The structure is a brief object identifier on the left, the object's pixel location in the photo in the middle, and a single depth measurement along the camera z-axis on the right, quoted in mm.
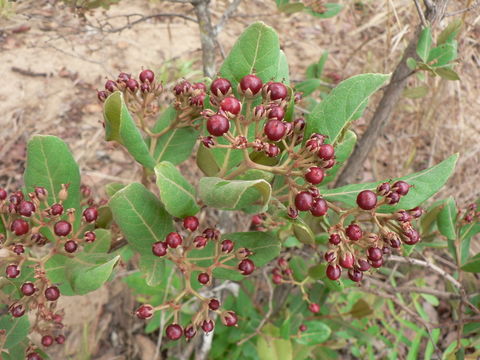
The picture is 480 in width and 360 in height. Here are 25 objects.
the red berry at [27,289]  190
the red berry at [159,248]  196
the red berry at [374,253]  178
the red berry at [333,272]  184
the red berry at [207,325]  195
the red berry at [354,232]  176
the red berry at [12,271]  186
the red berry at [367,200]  177
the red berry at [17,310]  197
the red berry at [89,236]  201
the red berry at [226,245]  205
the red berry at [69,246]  198
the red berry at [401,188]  177
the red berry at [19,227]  193
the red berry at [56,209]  192
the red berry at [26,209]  190
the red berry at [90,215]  204
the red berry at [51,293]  192
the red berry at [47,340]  243
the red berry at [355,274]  184
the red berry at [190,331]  194
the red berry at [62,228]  196
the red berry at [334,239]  178
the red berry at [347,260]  178
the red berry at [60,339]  258
